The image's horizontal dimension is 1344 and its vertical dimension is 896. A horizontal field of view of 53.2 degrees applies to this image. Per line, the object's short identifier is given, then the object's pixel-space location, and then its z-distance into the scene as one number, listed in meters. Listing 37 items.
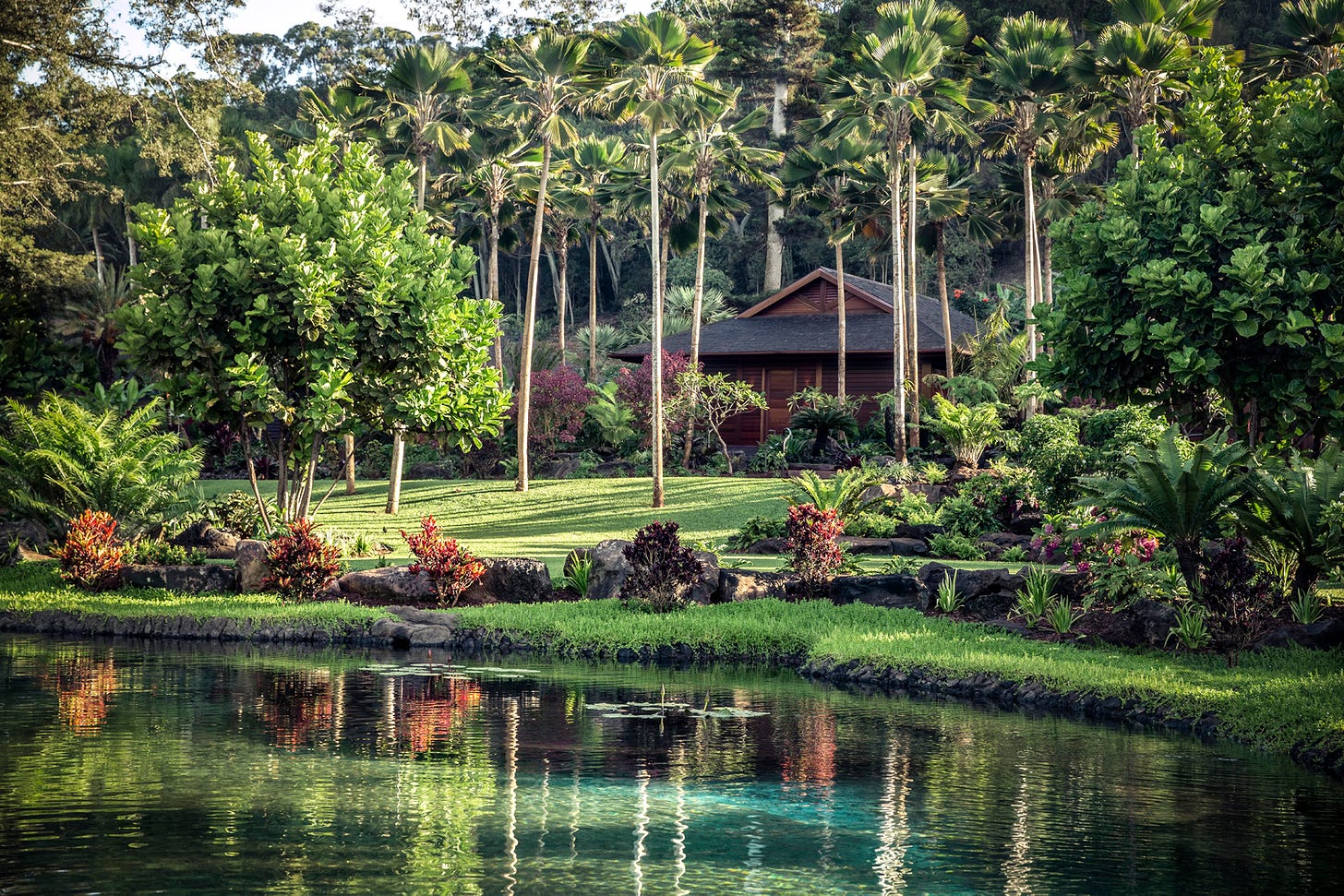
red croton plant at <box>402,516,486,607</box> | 18.72
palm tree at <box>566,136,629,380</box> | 44.68
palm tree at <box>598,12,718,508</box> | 30.86
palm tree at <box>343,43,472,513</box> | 33.50
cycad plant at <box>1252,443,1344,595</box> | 14.66
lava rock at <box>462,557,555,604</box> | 19.25
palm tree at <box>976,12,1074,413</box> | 34.00
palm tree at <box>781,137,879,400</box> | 39.44
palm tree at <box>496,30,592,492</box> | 33.44
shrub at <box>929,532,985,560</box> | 22.44
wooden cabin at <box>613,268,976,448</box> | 43.47
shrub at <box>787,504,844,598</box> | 18.28
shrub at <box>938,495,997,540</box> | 24.53
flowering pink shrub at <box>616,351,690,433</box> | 40.38
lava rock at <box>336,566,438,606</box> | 18.98
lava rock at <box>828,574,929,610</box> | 18.09
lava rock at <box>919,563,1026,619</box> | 16.98
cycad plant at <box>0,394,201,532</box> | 20.91
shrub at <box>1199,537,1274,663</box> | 14.35
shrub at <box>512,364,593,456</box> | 41.66
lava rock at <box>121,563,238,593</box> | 19.69
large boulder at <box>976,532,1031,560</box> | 22.84
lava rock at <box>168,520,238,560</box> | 23.48
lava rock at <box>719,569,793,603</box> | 18.69
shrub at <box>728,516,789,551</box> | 25.02
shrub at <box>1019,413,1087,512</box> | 21.34
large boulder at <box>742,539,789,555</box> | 24.27
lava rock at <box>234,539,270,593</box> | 19.42
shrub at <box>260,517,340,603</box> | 18.89
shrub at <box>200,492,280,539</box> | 25.45
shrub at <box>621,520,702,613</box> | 17.81
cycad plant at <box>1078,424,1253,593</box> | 14.53
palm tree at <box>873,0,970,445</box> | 32.88
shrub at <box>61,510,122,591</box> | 19.53
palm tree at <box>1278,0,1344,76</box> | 22.61
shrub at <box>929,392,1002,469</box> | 31.53
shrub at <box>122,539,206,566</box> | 20.73
